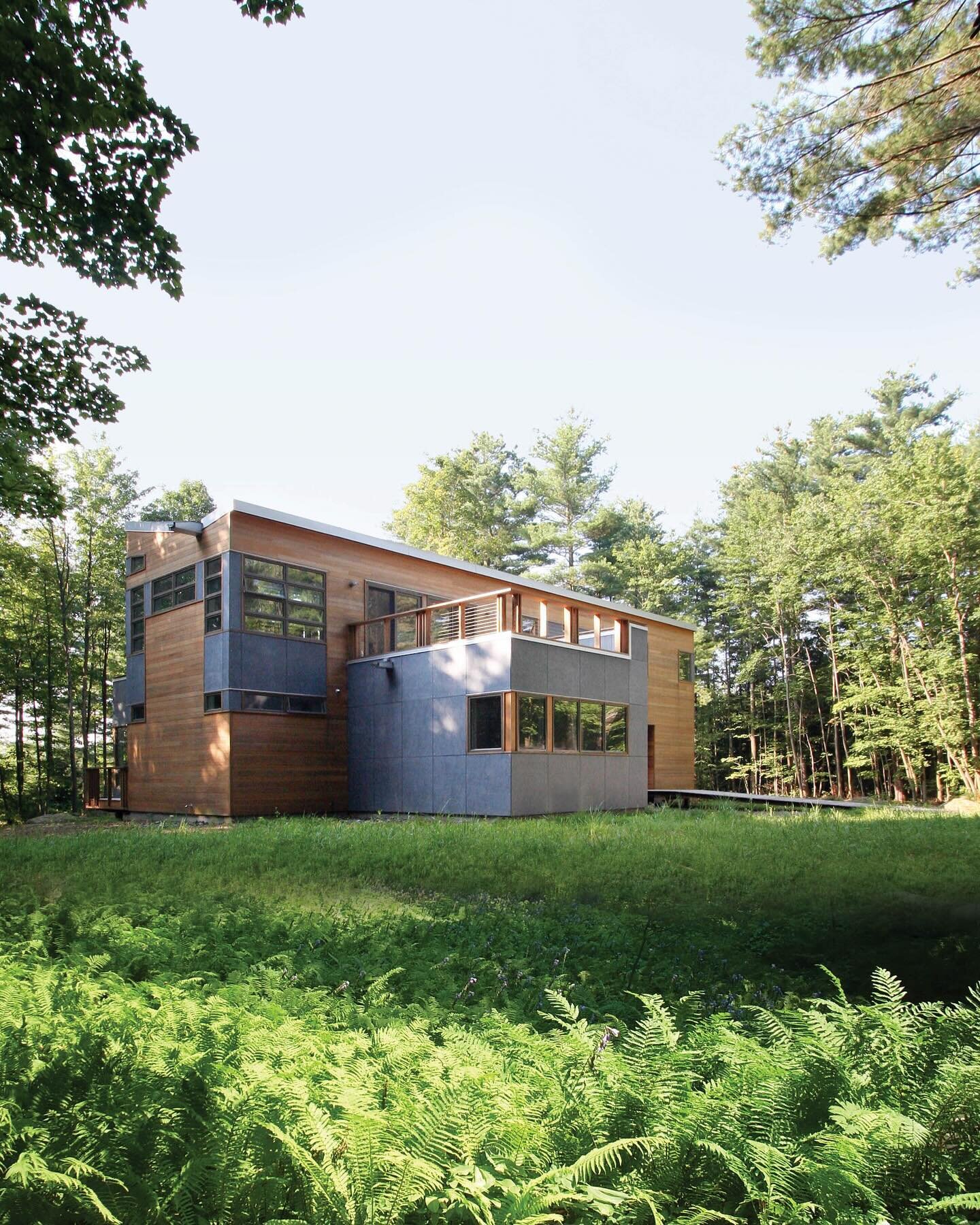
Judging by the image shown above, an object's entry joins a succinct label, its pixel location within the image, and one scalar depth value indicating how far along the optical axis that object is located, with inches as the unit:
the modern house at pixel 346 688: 611.5
